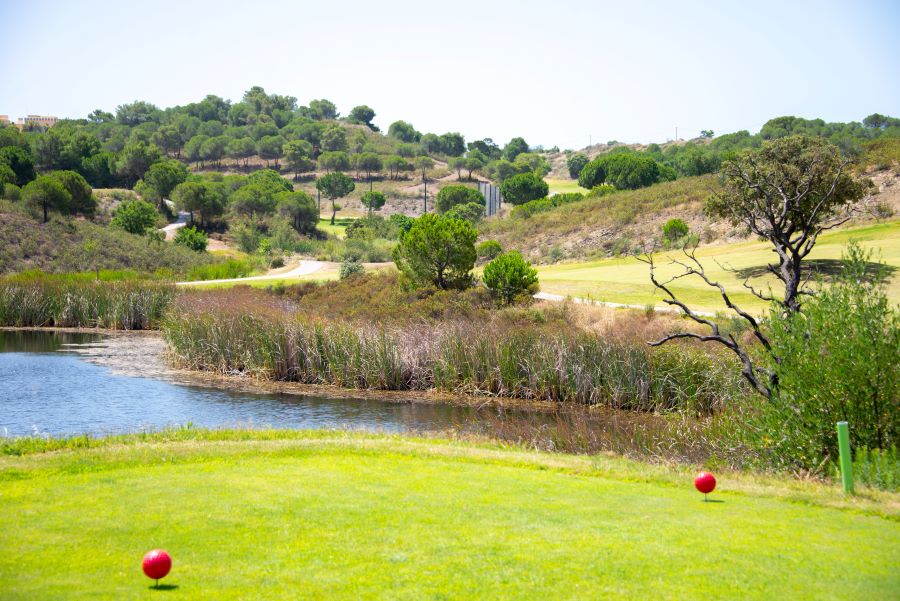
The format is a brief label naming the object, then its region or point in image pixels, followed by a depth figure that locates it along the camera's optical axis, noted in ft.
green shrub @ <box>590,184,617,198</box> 299.75
